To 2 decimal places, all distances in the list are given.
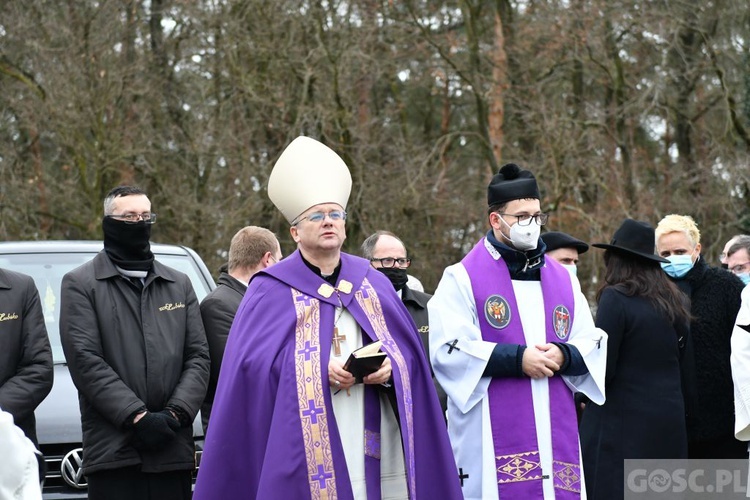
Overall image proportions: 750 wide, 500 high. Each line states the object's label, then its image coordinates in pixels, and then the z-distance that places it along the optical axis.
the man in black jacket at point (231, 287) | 13.55
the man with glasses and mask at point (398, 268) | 14.96
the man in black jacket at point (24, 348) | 11.73
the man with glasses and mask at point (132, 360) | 11.74
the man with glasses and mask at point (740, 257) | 17.41
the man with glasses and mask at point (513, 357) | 11.49
